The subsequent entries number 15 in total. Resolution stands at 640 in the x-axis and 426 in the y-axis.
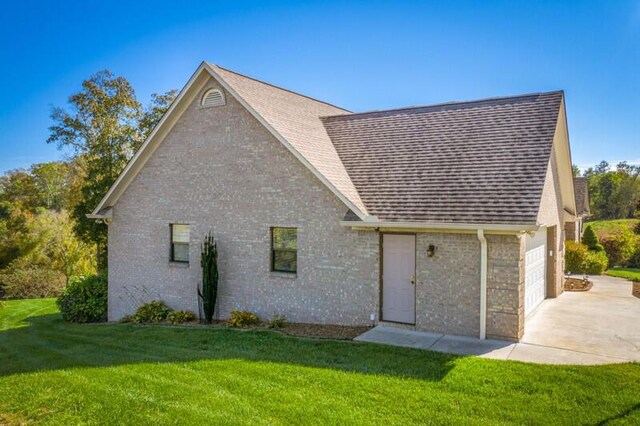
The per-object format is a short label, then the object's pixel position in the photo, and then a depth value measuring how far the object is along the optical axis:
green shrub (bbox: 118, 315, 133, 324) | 16.20
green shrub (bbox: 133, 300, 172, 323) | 15.61
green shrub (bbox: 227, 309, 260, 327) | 13.50
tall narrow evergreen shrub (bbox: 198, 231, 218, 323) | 14.34
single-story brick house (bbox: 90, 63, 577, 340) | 11.03
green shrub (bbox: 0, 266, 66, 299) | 30.17
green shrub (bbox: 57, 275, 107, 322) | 18.11
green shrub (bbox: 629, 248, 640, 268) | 30.94
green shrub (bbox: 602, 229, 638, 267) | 30.64
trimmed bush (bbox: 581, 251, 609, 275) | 25.38
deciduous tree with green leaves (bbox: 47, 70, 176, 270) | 26.34
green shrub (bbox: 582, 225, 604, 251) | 30.25
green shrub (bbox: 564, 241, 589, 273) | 24.08
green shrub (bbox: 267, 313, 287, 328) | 12.93
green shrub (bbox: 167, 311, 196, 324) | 14.99
